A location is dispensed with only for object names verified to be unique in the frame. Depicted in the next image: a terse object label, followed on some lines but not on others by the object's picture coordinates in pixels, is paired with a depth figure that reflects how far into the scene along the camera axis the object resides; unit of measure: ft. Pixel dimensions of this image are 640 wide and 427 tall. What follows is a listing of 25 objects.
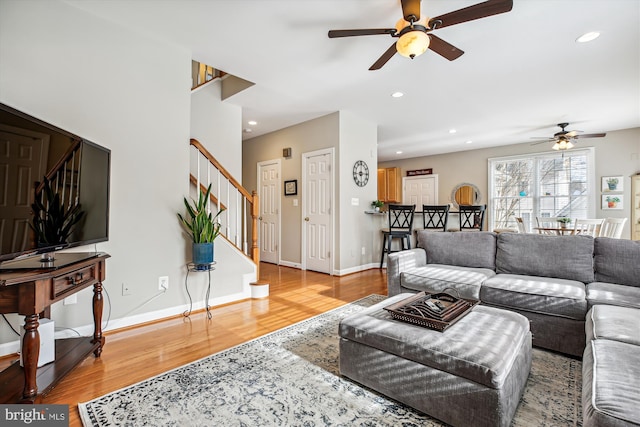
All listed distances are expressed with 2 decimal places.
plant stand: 9.57
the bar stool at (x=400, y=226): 16.49
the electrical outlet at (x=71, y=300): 7.79
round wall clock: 16.90
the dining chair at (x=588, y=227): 14.58
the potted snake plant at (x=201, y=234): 9.40
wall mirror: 25.12
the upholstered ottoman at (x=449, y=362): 4.32
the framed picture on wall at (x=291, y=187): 18.12
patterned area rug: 4.80
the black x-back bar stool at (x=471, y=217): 15.88
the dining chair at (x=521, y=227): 18.07
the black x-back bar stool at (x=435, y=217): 15.89
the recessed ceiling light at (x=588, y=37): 8.94
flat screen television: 4.67
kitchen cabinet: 30.12
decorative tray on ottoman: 5.38
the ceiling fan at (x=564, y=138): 17.33
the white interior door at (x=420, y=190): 27.63
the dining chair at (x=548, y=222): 21.49
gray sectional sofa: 3.81
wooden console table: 4.65
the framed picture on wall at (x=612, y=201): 19.17
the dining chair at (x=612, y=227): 14.35
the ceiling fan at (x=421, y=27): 6.60
